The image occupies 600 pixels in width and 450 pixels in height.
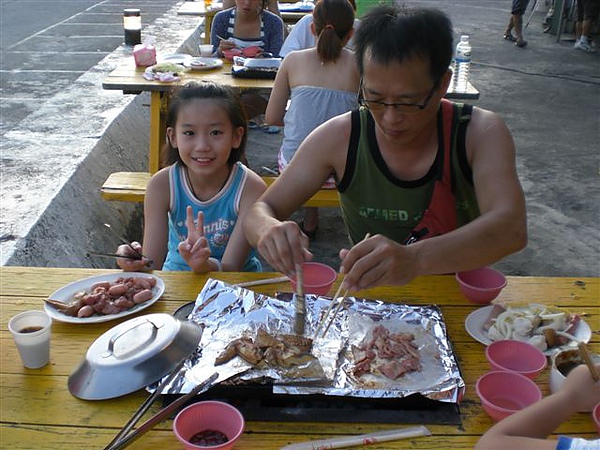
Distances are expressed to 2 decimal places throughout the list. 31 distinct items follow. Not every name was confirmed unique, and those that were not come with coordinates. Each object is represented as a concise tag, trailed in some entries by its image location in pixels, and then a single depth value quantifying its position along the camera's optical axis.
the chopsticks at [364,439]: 1.31
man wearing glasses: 1.78
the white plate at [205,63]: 4.88
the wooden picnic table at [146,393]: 1.34
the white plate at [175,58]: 5.01
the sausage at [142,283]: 1.88
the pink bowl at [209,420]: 1.29
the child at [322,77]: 4.03
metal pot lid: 1.43
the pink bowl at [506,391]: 1.38
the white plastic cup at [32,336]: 1.53
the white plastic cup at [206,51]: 5.30
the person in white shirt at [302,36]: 5.13
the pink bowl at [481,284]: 1.83
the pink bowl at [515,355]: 1.52
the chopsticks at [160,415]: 1.28
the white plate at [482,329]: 1.67
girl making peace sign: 2.45
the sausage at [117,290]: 1.82
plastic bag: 4.82
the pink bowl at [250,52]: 5.34
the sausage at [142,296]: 1.81
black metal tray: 1.40
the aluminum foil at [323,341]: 1.43
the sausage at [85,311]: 1.74
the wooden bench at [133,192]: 3.78
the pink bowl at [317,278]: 1.84
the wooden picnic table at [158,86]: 4.42
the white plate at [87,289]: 1.73
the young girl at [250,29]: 5.67
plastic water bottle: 4.78
